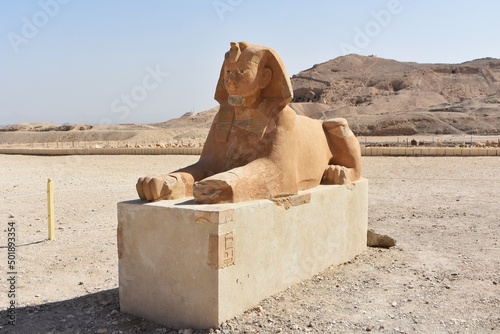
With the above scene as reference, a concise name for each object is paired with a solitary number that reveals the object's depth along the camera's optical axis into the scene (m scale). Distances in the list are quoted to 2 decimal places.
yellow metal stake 6.54
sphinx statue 4.08
